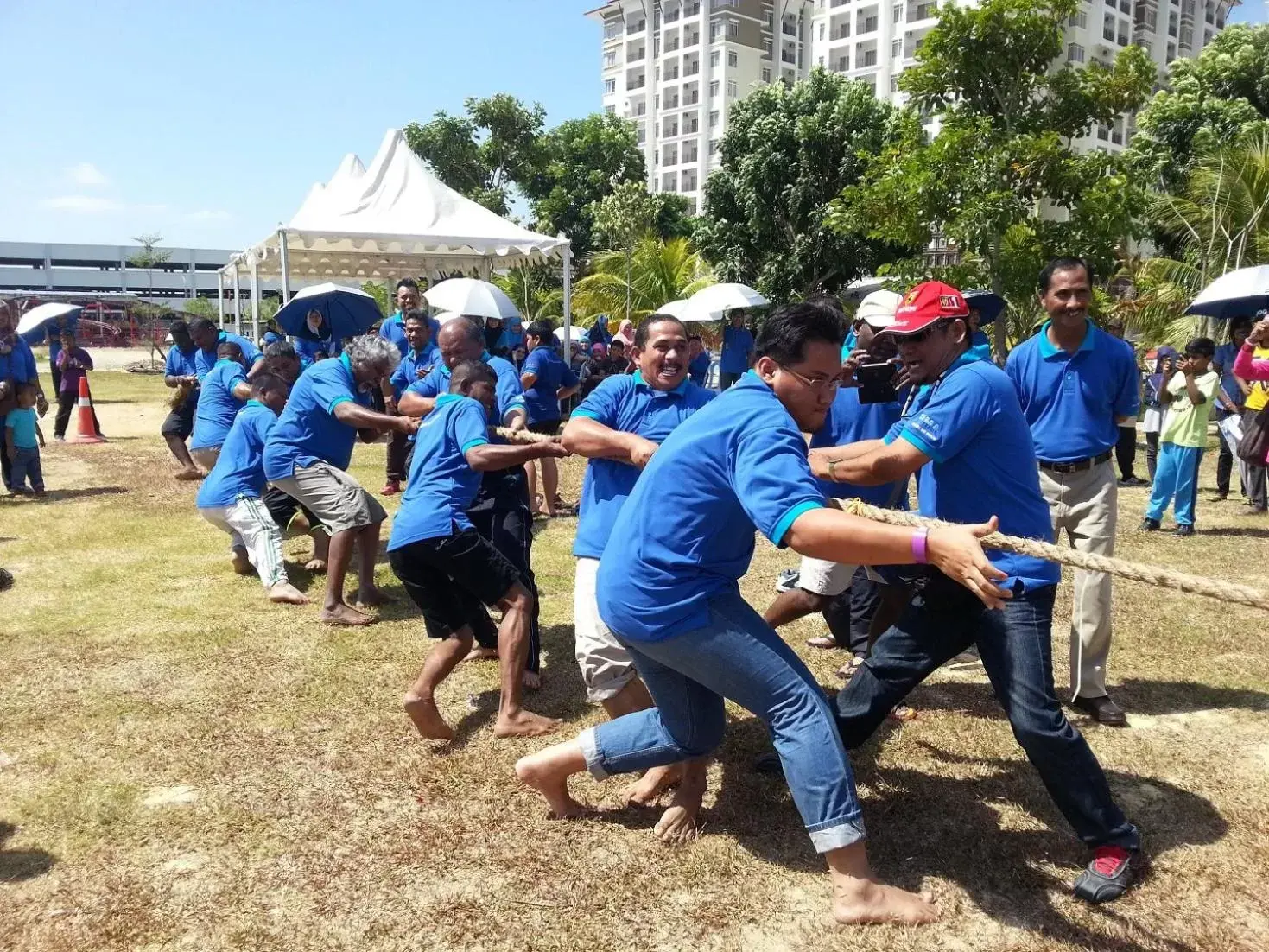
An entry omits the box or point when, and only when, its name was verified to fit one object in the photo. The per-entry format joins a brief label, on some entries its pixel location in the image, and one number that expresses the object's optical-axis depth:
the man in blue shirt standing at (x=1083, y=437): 4.54
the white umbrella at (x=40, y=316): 15.62
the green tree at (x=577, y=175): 40.41
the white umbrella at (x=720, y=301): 14.55
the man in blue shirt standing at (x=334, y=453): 6.16
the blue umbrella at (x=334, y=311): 13.48
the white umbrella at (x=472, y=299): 10.97
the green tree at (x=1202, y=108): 21.84
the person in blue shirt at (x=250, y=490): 6.81
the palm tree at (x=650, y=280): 27.67
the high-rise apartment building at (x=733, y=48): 59.78
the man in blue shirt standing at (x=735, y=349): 15.72
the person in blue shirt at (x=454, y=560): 4.36
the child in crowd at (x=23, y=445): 10.44
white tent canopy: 13.20
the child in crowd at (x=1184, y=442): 8.73
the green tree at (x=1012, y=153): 12.18
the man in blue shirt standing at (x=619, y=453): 3.89
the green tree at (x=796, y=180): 23.31
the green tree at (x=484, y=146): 38.81
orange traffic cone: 15.48
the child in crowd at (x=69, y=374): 14.89
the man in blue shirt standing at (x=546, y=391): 9.21
